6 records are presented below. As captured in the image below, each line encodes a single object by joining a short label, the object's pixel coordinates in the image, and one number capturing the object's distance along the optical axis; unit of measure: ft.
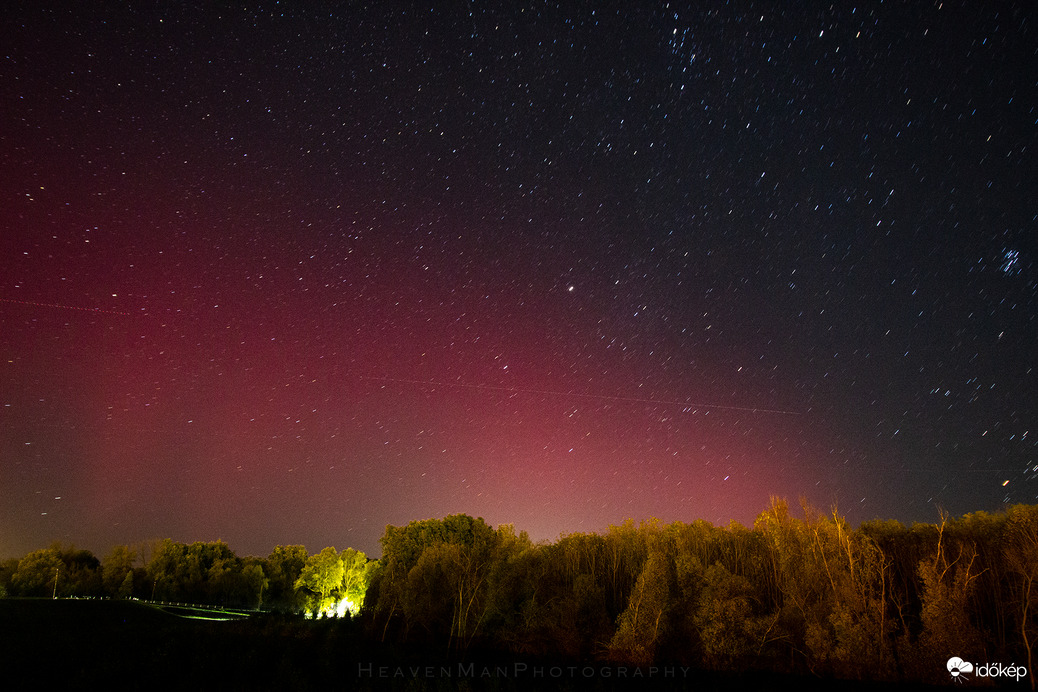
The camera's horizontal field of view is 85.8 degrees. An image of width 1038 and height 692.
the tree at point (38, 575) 233.14
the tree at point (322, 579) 241.55
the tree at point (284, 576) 285.84
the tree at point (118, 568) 254.27
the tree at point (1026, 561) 97.76
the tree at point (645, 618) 110.32
